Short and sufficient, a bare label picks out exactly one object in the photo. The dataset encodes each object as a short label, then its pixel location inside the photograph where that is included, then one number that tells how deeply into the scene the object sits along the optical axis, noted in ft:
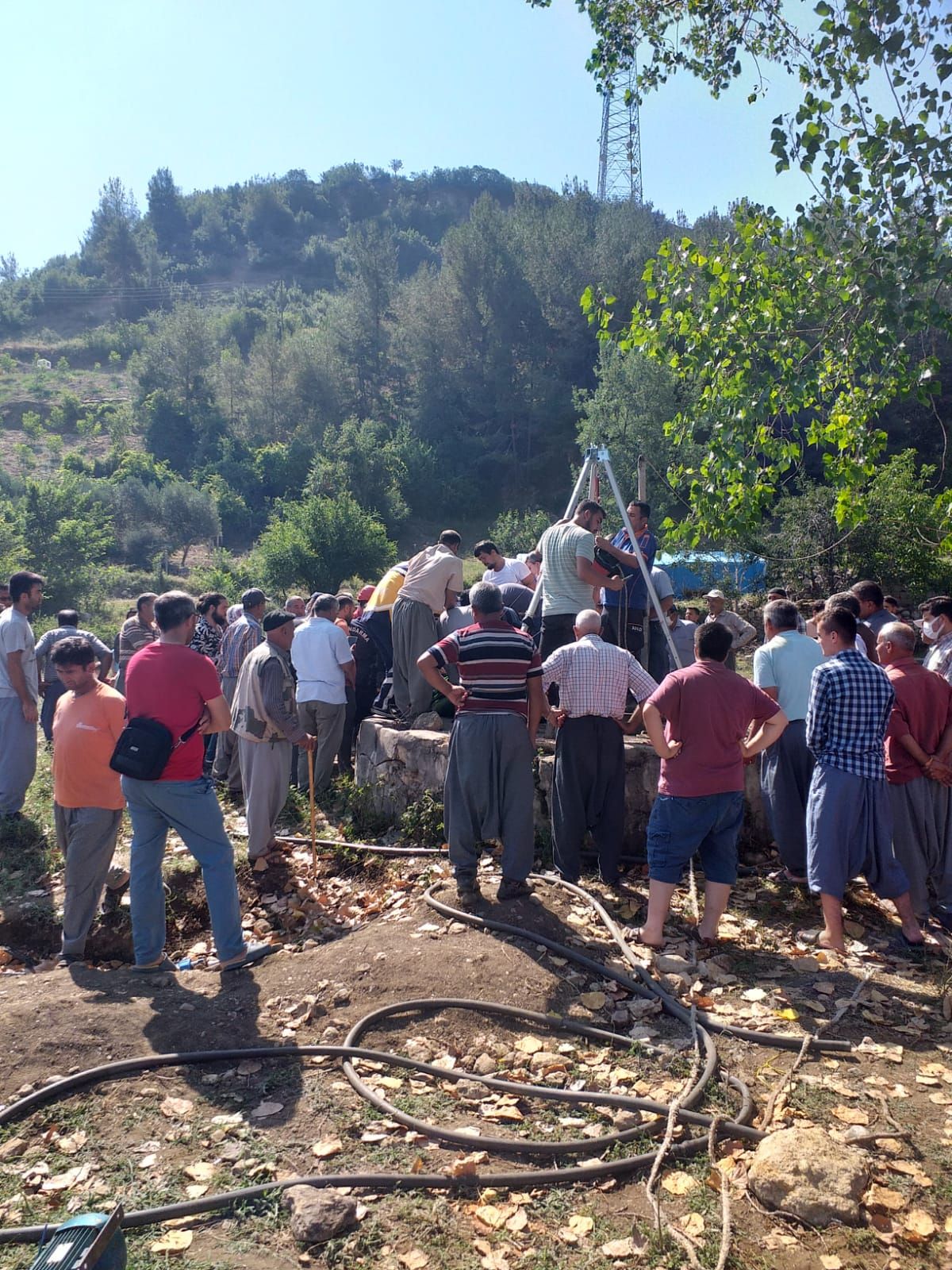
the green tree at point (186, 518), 132.36
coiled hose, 11.48
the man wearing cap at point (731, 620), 29.14
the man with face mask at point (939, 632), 21.22
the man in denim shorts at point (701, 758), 17.53
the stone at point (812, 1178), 11.00
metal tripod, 26.55
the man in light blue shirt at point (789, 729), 21.31
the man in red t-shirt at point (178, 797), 17.40
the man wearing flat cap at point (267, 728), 22.94
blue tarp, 66.13
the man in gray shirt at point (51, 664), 26.86
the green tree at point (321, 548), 100.73
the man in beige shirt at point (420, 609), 27.96
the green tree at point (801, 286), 20.17
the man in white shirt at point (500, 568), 31.99
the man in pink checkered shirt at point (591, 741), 19.83
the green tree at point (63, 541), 95.50
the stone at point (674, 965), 17.56
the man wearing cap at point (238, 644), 28.02
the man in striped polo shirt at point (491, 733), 19.24
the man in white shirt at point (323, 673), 27.43
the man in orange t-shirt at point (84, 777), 18.49
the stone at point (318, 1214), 10.71
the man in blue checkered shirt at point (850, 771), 17.81
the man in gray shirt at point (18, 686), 26.43
